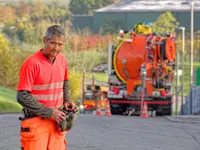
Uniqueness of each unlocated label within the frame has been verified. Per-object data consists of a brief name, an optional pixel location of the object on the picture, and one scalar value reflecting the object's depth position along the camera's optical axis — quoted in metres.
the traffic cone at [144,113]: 24.35
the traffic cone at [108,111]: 25.15
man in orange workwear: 7.43
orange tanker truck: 25.94
